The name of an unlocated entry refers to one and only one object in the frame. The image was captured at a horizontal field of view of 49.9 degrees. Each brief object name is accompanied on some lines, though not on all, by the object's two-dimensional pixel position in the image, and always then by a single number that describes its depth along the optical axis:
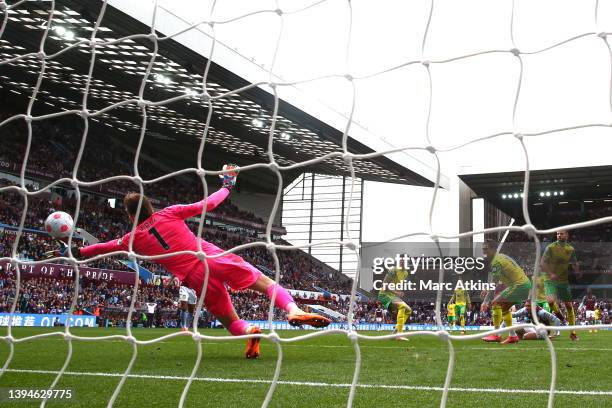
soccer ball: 4.66
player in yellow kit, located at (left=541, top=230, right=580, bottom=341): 9.48
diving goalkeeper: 4.77
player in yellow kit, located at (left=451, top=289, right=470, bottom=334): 17.36
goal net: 2.67
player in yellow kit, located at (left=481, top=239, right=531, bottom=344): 9.00
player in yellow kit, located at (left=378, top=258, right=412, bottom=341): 11.10
